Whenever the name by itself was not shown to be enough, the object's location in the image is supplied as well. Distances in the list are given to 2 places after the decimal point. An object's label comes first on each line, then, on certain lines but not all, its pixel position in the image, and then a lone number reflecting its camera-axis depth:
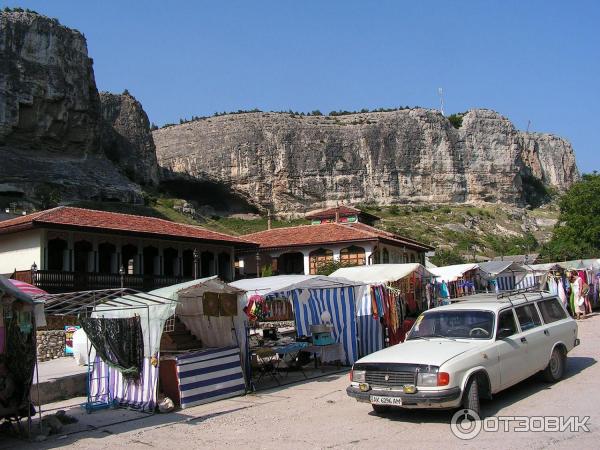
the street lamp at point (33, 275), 21.67
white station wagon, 7.27
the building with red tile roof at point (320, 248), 33.22
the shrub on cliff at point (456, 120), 98.41
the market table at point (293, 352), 11.83
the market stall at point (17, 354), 7.91
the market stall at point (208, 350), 9.77
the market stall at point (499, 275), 21.53
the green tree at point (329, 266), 31.15
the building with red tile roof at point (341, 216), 45.59
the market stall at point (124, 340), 9.48
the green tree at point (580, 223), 47.31
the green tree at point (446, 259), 49.59
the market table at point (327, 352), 13.16
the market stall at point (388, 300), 14.05
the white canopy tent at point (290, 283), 12.55
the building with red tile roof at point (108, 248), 23.08
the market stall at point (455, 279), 18.76
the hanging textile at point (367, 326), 13.91
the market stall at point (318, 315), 13.03
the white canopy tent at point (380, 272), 15.27
